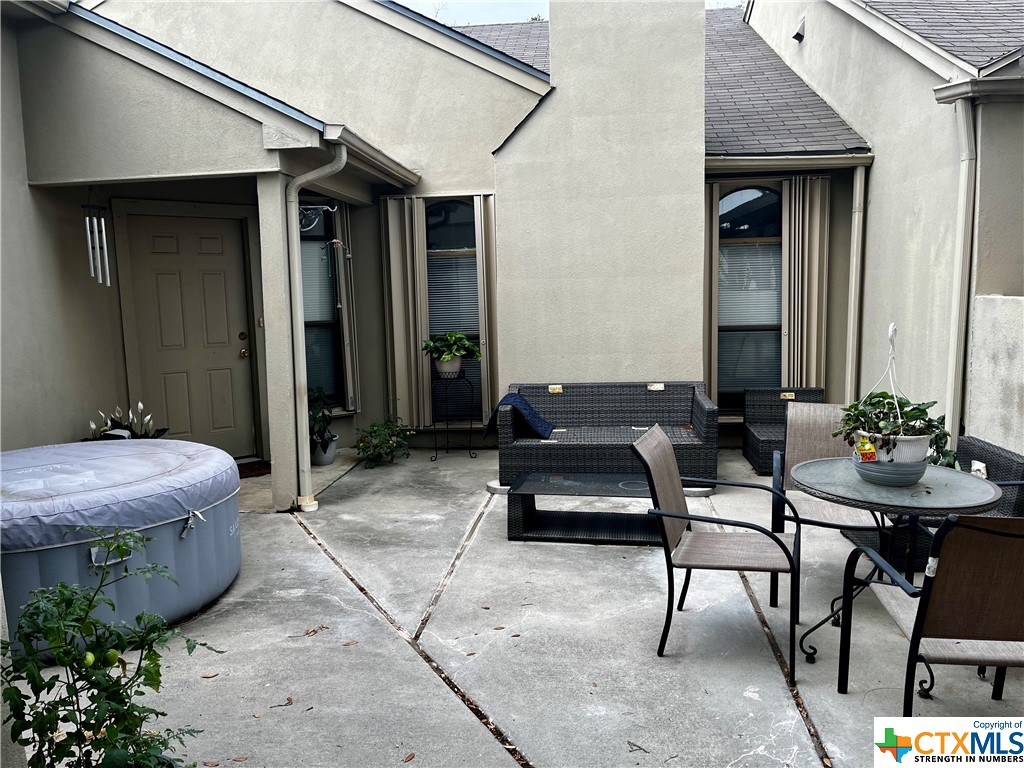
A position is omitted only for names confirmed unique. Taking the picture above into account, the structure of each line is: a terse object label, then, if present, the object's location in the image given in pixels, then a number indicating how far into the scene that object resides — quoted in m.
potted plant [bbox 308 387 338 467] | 8.01
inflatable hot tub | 3.78
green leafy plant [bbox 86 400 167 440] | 6.49
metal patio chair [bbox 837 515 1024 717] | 2.69
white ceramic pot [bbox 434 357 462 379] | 8.03
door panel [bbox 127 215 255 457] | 7.41
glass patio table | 3.54
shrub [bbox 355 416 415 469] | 7.95
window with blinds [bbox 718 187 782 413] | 8.10
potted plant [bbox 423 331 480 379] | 7.97
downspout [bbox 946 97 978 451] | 5.51
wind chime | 6.20
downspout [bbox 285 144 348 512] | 6.08
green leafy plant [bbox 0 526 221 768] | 2.21
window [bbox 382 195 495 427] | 8.41
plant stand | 8.53
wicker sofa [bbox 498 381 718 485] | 6.47
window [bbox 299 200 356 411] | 8.35
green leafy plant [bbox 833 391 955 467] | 3.78
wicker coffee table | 5.30
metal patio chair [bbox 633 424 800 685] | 3.64
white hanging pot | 3.73
